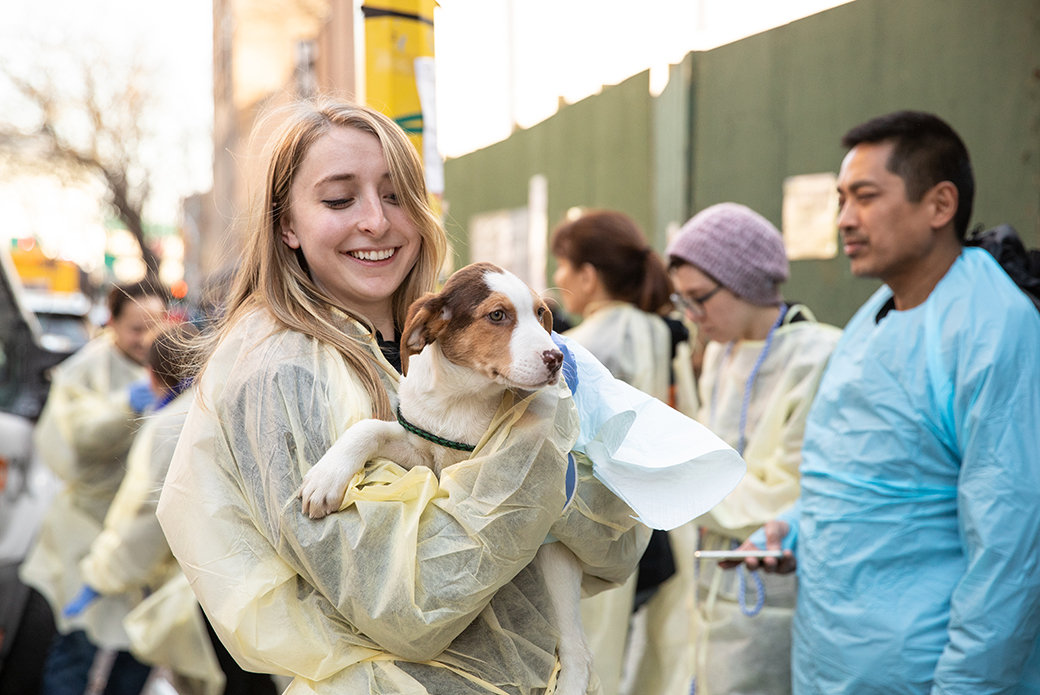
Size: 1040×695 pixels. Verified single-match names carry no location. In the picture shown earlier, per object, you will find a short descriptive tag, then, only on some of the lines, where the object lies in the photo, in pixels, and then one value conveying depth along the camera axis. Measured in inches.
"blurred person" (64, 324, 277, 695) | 165.2
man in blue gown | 95.8
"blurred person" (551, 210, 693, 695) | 163.3
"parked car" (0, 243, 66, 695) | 199.2
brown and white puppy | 71.9
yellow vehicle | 944.3
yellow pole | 113.6
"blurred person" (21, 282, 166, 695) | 191.6
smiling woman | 69.4
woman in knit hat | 137.9
